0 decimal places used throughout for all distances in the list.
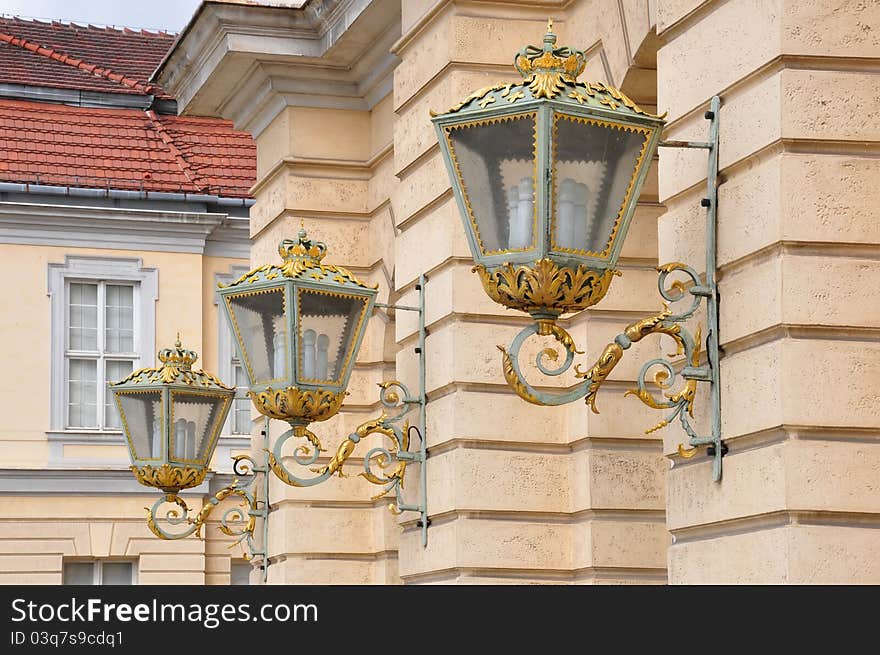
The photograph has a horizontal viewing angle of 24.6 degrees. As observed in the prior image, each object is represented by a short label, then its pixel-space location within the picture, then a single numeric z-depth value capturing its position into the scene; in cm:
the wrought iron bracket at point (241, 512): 1133
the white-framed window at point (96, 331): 2255
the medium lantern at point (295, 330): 883
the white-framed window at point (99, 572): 2233
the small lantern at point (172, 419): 1126
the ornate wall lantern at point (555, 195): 626
